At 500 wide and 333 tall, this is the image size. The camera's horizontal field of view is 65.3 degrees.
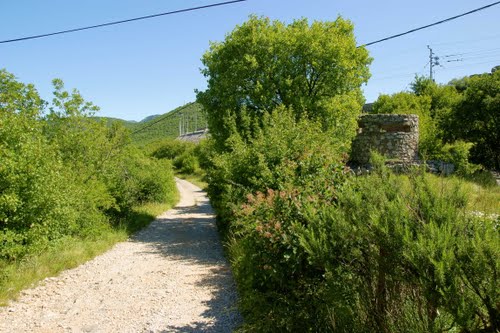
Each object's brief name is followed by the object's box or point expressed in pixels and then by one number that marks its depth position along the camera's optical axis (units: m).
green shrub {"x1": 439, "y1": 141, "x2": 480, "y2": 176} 15.12
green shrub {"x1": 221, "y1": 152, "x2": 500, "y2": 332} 2.51
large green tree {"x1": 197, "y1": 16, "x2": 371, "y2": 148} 13.08
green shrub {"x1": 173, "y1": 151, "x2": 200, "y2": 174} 56.06
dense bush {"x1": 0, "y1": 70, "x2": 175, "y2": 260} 7.79
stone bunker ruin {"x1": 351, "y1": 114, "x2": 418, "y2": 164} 14.88
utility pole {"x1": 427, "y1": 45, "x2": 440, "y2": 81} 56.06
